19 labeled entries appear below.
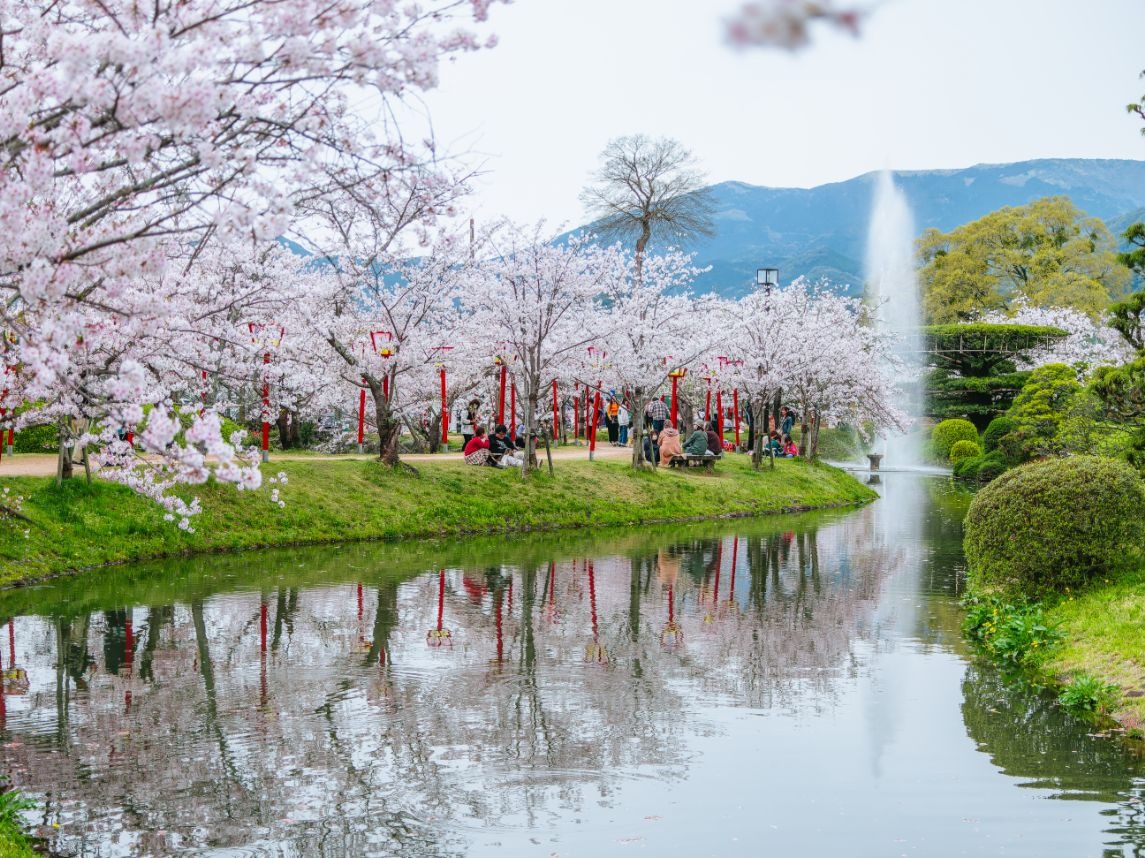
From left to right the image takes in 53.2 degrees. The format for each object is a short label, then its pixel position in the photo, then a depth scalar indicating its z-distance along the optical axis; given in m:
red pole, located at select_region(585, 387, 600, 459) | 31.71
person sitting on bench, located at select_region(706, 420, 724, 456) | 34.31
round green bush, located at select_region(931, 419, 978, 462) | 50.19
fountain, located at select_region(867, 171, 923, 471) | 54.16
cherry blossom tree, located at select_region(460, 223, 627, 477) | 26.45
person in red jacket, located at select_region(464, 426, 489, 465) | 27.52
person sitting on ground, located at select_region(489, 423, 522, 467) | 27.84
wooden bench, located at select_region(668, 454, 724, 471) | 32.79
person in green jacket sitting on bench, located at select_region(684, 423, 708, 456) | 33.00
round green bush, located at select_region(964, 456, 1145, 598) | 12.73
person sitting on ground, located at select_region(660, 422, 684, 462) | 32.91
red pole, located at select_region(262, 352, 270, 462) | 22.25
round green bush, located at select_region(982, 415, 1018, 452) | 39.41
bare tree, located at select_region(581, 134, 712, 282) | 50.81
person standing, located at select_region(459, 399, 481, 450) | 30.43
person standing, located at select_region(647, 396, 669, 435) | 37.75
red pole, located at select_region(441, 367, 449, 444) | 28.44
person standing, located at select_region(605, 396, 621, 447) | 39.84
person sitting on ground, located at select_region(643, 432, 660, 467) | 31.43
